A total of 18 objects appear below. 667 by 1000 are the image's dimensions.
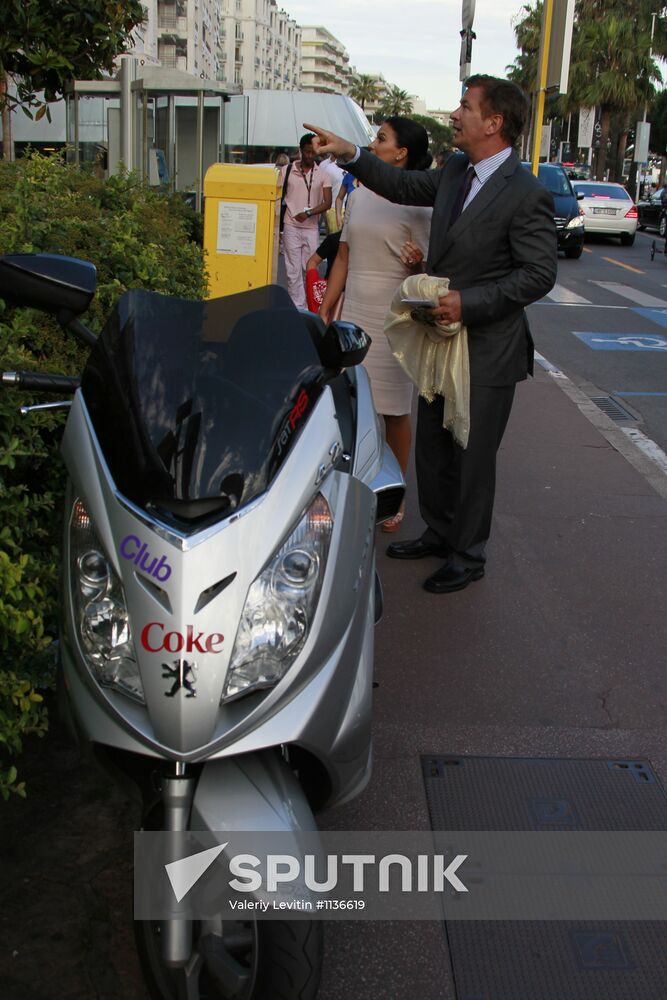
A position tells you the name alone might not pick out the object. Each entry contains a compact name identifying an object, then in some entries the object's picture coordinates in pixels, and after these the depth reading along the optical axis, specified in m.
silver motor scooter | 2.02
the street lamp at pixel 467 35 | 12.36
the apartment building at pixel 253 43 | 129.12
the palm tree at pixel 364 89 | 168.25
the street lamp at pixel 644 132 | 52.03
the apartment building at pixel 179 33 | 78.50
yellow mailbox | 9.56
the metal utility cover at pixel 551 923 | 2.60
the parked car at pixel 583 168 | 66.71
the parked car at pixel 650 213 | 35.03
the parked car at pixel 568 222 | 23.05
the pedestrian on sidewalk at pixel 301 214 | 11.99
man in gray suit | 4.39
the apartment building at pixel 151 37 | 58.57
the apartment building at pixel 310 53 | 197.62
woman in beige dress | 5.21
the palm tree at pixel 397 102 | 162.56
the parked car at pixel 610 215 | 28.80
